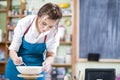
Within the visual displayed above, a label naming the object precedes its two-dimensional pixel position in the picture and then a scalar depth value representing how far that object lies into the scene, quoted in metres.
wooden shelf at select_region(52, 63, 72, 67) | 4.01
